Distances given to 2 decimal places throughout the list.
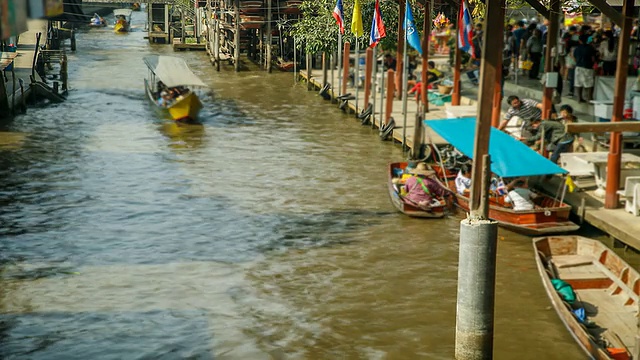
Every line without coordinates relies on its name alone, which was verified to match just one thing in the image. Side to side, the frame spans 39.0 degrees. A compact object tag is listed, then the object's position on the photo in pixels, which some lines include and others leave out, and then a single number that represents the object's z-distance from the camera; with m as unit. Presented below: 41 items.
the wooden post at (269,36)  46.53
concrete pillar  11.56
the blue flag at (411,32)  23.19
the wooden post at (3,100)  32.62
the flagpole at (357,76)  32.97
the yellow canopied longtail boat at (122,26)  77.56
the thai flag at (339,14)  28.64
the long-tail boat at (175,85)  32.31
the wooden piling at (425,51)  27.53
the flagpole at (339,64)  34.85
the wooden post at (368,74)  31.72
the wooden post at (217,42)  48.72
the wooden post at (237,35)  47.88
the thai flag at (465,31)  21.32
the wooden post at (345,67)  35.16
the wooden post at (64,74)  38.72
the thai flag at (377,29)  25.56
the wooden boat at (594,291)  12.67
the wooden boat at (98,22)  82.10
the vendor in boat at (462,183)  20.55
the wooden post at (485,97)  11.62
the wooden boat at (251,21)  48.22
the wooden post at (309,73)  40.69
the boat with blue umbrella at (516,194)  18.17
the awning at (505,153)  18.23
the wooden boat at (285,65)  47.75
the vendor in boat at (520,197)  18.70
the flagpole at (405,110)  26.07
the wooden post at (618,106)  17.19
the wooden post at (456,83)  29.39
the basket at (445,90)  32.84
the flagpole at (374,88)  28.91
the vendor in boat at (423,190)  20.28
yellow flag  26.73
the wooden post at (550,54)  21.31
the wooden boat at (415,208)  20.03
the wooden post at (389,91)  28.29
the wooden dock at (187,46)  60.46
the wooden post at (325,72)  37.63
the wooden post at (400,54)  28.69
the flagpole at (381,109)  28.38
